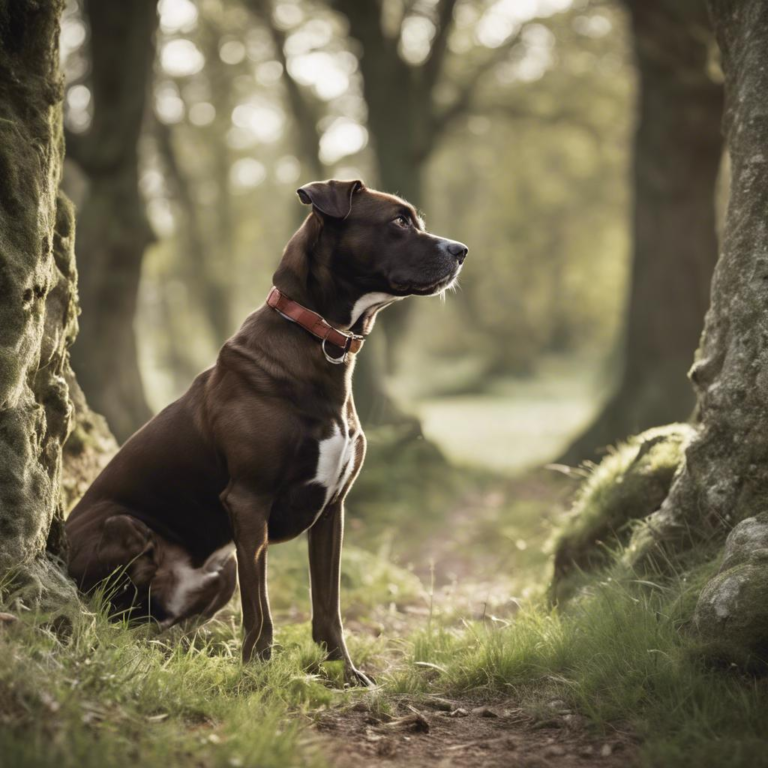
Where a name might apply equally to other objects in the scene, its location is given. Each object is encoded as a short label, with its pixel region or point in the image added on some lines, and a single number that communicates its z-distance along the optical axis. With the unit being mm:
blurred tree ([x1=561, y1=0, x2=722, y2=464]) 10000
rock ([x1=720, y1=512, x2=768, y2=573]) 3641
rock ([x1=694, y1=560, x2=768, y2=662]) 3412
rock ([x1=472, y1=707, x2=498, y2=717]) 3770
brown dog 4160
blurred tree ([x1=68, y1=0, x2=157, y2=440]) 9641
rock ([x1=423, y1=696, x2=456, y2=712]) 3887
